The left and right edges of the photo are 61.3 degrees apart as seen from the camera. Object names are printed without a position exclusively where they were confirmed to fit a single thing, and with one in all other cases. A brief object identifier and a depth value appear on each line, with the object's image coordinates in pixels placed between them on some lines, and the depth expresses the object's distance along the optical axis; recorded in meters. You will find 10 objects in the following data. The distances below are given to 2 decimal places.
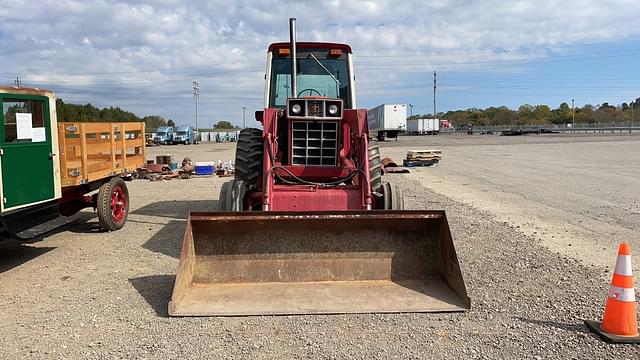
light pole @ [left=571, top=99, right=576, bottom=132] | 108.08
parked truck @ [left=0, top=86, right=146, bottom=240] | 6.14
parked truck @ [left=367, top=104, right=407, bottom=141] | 56.43
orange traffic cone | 4.24
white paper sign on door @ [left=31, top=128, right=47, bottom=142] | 6.63
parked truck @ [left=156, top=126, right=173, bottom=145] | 61.53
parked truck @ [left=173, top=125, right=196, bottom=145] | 63.03
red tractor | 6.88
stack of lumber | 22.34
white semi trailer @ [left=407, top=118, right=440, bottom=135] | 84.69
